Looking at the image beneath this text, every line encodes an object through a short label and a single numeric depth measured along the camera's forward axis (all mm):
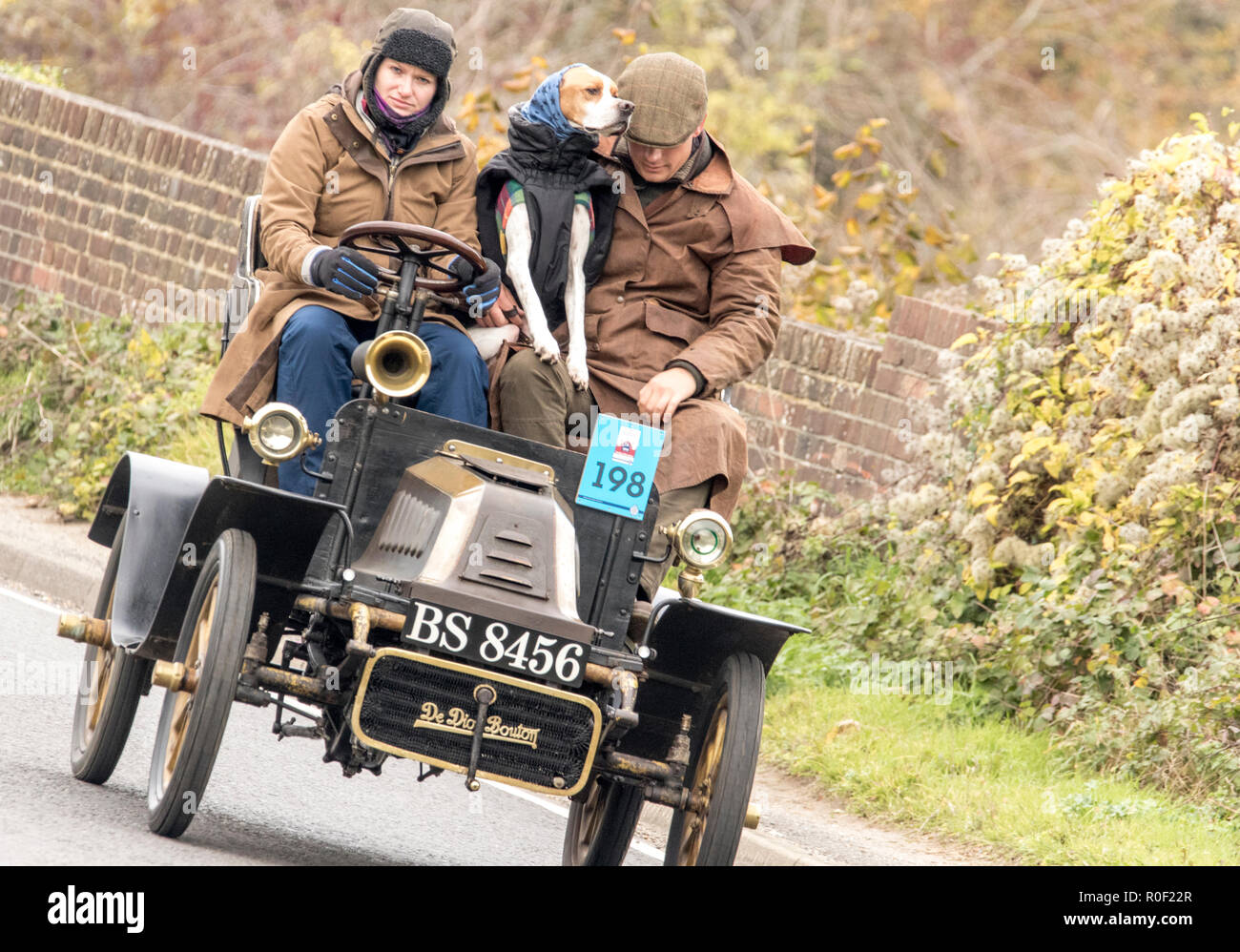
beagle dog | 12203
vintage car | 9906
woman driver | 11781
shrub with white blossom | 15641
